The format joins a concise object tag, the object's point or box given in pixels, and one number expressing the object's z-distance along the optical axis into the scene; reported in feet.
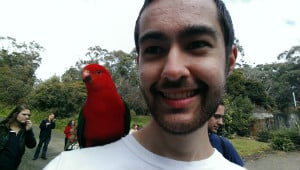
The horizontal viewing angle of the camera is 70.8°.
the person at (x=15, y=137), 8.13
